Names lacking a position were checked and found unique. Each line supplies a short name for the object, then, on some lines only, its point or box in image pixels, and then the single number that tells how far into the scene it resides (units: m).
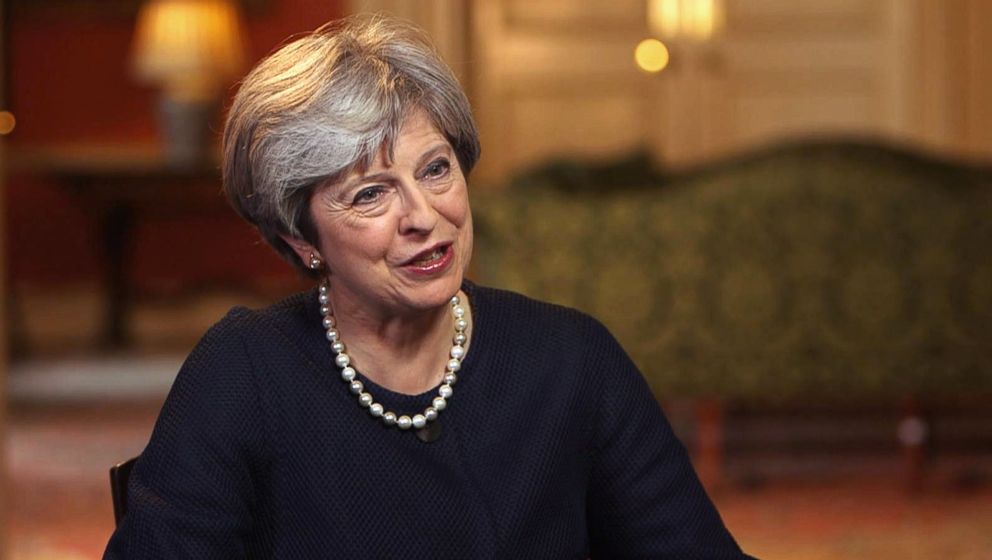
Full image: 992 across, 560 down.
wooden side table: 14.89
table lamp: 14.80
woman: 2.81
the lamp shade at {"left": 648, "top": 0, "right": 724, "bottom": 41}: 15.17
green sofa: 8.48
